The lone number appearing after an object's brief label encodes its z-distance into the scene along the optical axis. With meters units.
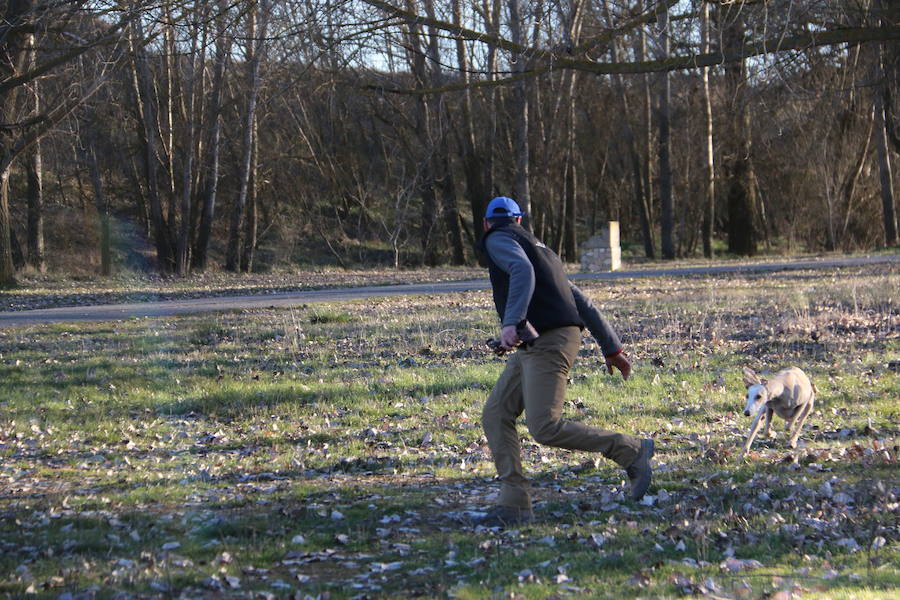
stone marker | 30.52
